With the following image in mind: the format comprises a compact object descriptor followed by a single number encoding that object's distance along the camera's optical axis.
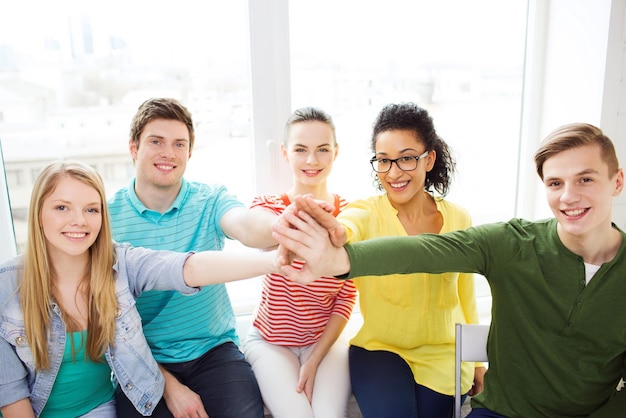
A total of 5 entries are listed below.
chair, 1.50
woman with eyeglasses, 1.58
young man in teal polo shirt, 1.64
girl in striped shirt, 1.65
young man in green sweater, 1.28
